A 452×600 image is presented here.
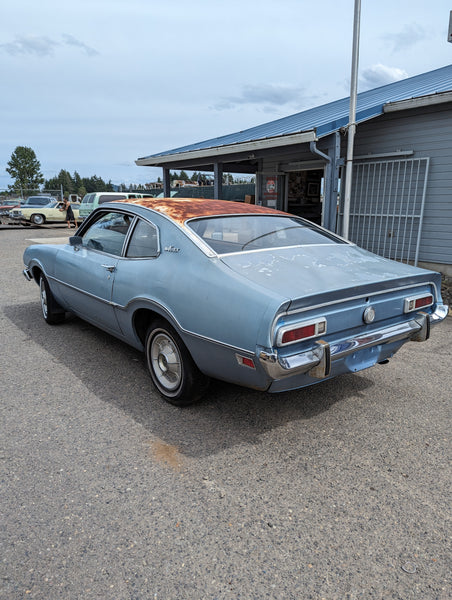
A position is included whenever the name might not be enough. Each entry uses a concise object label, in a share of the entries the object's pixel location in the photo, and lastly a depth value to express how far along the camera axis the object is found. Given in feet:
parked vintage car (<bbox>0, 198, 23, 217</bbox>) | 90.63
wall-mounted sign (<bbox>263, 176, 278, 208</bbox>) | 40.64
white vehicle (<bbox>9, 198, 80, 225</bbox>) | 78.64
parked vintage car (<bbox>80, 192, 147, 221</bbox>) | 64.08
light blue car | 8.53
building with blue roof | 26.37
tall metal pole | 24.75
